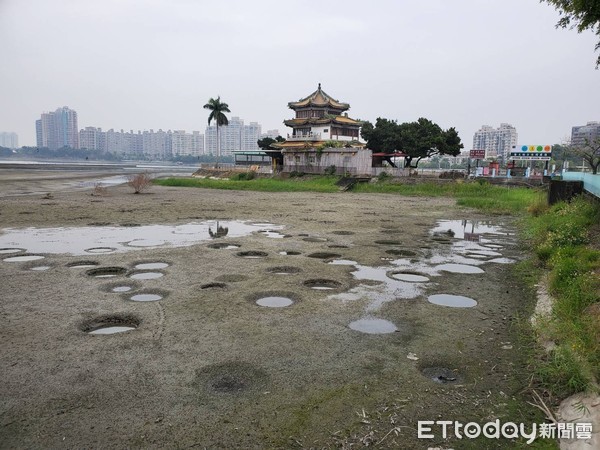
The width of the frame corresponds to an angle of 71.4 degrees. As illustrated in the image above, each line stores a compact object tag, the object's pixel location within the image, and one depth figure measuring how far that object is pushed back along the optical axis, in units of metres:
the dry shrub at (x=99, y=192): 33.03
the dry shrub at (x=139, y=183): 35.69
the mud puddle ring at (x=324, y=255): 12.72
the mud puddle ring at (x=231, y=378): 5.09
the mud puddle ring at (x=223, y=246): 13.79
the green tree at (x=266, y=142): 72.46
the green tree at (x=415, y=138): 48.31
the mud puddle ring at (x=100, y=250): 12.91
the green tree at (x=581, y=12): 10.03
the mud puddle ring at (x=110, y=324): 6.86
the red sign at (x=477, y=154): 42.84
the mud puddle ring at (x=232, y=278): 9.89
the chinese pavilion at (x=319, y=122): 58.28
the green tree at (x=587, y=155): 29.87
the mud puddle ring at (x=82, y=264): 10.91
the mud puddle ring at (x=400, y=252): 13.27
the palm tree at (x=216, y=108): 71.12
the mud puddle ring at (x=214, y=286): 9.31
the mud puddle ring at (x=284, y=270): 10.75
